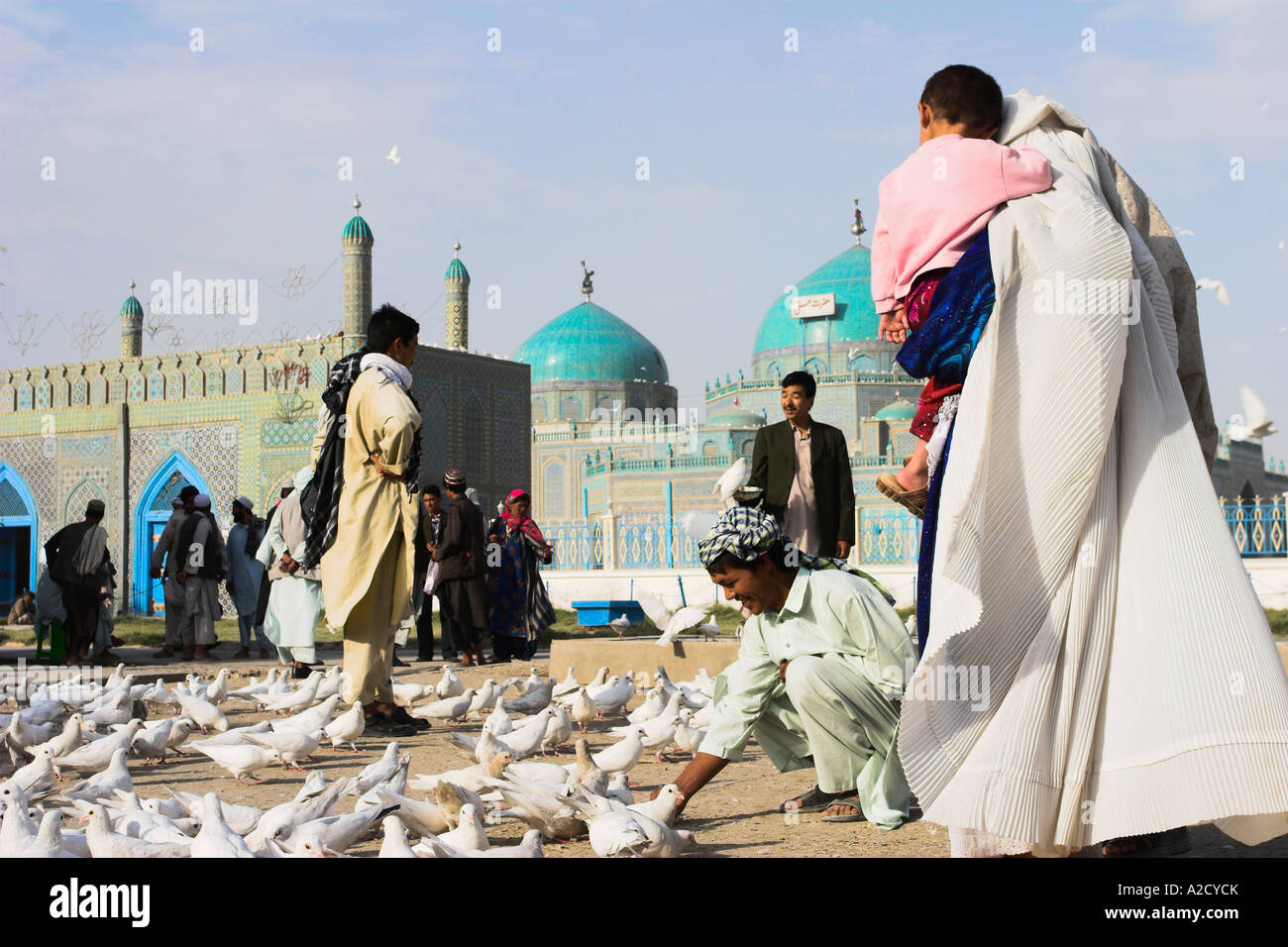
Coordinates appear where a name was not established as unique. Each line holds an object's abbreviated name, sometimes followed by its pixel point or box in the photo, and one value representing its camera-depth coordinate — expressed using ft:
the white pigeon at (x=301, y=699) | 19.10
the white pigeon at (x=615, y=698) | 19.13
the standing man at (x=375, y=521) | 15.52
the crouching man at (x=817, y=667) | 10.48
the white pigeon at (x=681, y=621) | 23.52
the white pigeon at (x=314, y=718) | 15.35
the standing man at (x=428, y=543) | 30.27
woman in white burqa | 7.44
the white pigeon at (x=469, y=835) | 9.04
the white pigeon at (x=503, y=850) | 8.32
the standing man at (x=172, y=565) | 32.04
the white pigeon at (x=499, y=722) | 14.72
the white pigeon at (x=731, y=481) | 21.48
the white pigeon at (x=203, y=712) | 17.33
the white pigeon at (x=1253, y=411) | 14.12
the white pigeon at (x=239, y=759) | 13.75
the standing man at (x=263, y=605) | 35.09
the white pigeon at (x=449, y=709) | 17.71
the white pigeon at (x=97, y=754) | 14.43
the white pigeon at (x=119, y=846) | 8.70
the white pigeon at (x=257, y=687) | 21.35
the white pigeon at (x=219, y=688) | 19.81
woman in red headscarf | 29.78
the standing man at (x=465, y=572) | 28.86
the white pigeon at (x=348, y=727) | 15.39
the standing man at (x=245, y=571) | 34.17
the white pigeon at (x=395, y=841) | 8.58
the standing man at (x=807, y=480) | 18.13
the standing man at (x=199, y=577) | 32.09
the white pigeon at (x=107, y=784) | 11.59
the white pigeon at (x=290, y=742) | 14.37
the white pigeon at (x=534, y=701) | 18.83
